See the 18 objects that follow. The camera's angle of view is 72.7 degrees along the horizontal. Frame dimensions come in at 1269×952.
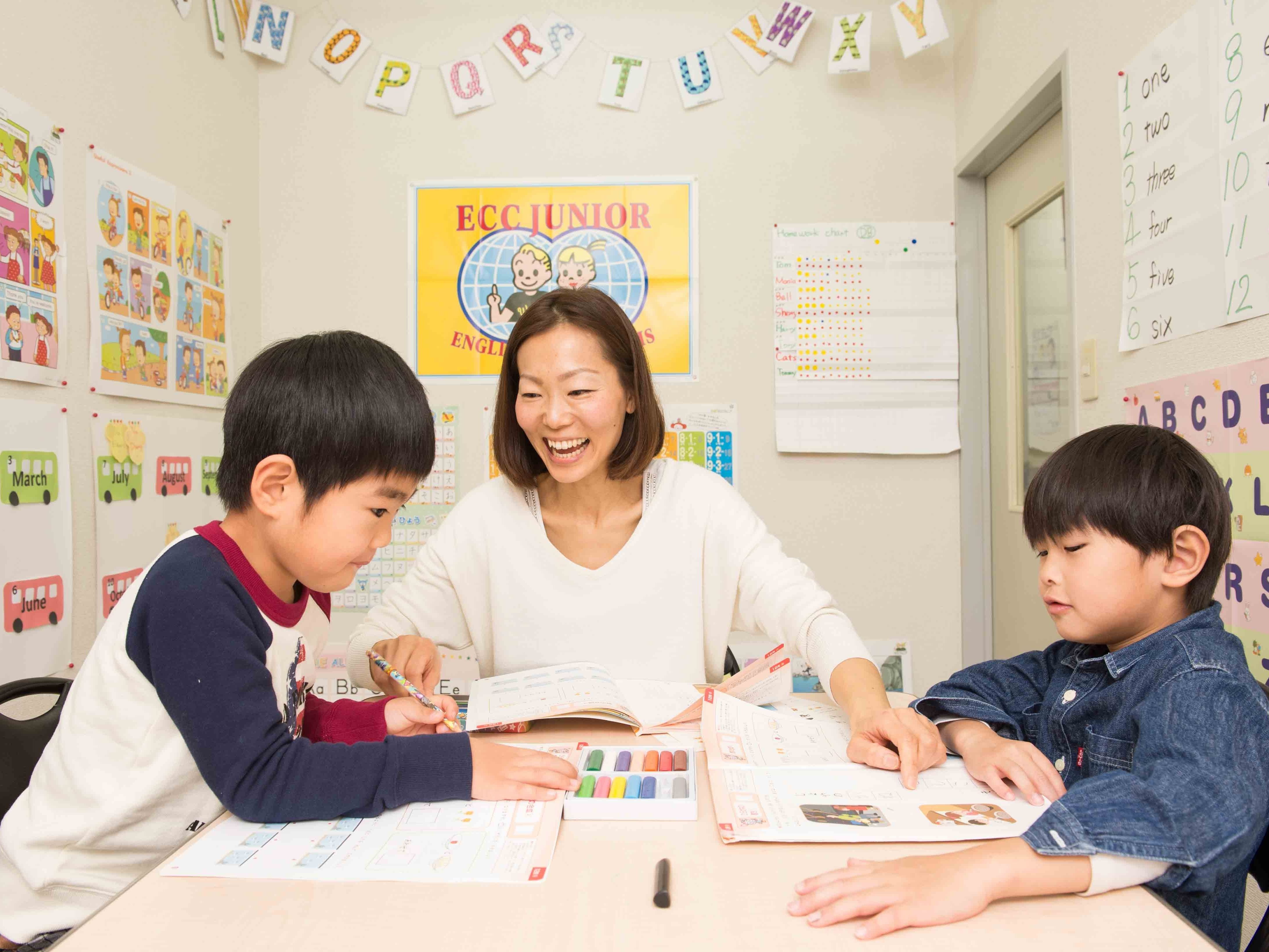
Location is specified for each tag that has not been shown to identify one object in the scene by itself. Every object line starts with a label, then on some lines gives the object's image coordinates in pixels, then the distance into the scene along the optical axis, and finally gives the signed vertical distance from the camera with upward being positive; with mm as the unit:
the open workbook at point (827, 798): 669 -275
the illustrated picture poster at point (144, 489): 1660 +0
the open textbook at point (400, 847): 620 -277
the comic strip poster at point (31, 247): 1415 +418
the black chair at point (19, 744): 962 -286
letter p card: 2365 +1103
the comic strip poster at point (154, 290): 1665 +432
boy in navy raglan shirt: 707 -170
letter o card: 2363 +1196
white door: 1880 +286
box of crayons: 722 -273
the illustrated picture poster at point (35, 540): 1397 -84
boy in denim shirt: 581 -224
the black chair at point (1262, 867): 695 -322
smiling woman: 1337 -104
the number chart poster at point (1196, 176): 1118 +428
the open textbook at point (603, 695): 963 -258
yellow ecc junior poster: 2369 +618
